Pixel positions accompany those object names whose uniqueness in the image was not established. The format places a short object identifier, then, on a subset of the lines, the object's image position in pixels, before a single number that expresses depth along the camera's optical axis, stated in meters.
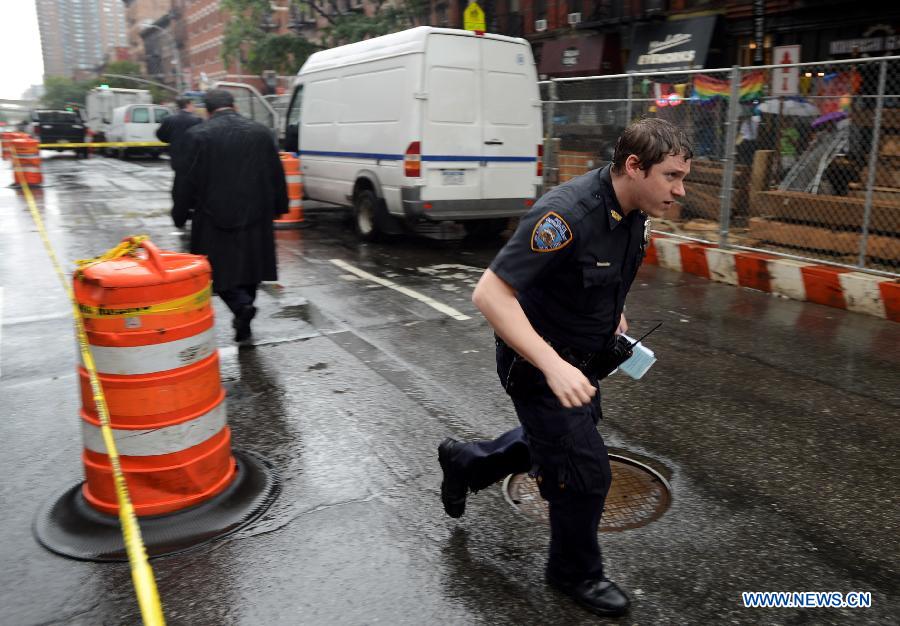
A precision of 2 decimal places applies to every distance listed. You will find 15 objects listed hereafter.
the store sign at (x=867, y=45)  14.82
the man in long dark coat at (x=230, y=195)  5.80
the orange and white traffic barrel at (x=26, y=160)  18.91
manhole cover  3.51
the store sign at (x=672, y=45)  18.94
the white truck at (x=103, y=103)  36.51
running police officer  2.48
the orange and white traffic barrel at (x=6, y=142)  23.05
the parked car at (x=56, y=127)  35.03
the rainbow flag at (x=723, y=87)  9.37
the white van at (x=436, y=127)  9.57
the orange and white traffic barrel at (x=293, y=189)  12.63
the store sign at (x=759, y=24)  16.30
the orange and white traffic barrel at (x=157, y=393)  3.32
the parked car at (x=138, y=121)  31.67
